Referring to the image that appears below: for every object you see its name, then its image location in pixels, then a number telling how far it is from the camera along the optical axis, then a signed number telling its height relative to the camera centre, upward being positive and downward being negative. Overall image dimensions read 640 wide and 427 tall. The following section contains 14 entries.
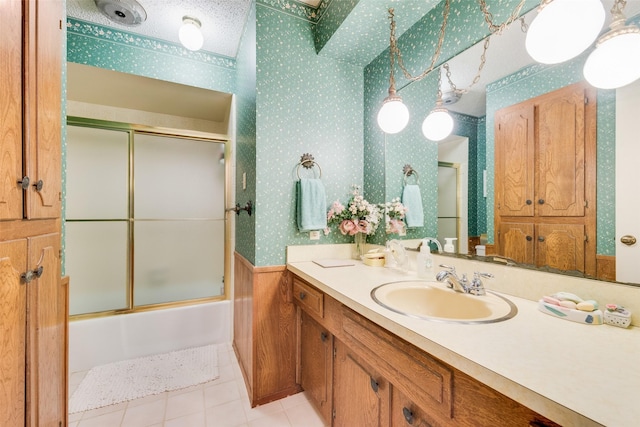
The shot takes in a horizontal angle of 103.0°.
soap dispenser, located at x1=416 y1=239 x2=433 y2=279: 1.29 -0.26
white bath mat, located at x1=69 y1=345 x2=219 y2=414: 1.62 -1.19
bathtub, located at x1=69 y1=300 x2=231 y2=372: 1.93 -1.01
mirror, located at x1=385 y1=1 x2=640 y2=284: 0.81 +0.44
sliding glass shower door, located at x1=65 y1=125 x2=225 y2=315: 2.26 -0.07
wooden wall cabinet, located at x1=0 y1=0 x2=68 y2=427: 0.64 +0.01
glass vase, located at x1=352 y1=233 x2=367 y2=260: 1.82 -0.23
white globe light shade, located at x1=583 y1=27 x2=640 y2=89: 0.72 +0.45
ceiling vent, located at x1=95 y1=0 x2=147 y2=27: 1.68 +1.38
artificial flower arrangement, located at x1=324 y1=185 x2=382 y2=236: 1.70 -0.03
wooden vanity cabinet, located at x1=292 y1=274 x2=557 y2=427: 0.57 -0.52
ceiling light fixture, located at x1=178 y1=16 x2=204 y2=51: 1.77 +1.24
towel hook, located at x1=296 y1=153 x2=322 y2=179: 1.69 +0.34
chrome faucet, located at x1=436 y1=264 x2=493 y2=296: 1.02 -0.29
